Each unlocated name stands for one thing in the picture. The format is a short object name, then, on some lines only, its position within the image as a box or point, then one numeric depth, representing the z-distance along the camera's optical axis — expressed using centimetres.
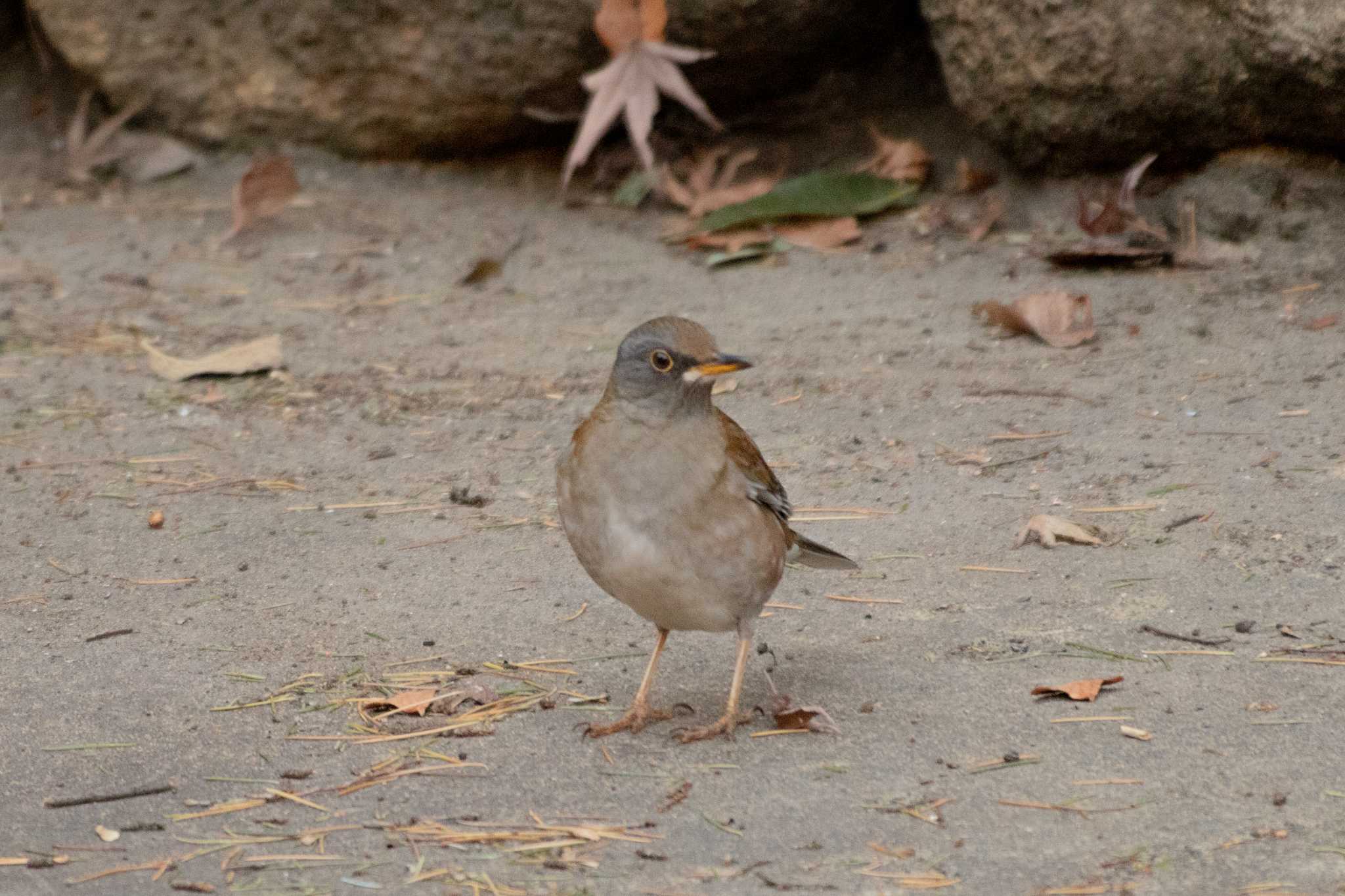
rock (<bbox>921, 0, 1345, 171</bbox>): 1428
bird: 833
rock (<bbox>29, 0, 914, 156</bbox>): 1777
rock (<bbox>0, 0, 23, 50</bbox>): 2050
